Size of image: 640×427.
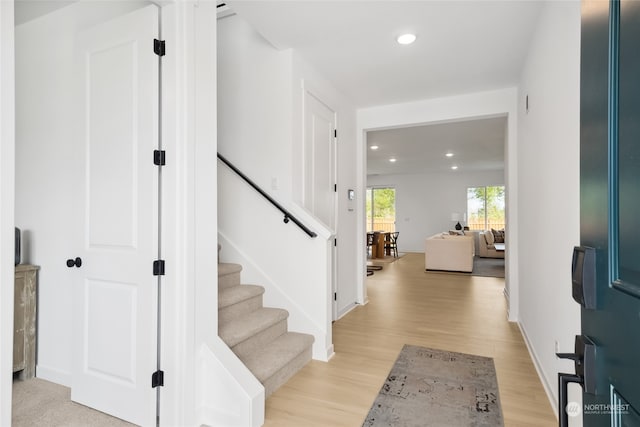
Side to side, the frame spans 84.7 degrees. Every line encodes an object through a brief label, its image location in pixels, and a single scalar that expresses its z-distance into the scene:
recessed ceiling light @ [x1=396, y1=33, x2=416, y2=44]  2.89
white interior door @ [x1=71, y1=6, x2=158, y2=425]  1.95
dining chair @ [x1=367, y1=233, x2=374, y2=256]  9.91
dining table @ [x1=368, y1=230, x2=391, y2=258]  9.84
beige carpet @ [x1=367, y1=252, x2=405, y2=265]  9.12
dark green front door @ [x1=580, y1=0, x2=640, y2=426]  0.55
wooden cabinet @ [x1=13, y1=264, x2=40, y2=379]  2.52
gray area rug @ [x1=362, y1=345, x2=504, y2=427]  2.06
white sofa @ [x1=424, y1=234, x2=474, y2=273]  7.56
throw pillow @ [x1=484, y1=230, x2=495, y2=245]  10.12
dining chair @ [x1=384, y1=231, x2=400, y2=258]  10.75
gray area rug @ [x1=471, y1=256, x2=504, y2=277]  7.35
